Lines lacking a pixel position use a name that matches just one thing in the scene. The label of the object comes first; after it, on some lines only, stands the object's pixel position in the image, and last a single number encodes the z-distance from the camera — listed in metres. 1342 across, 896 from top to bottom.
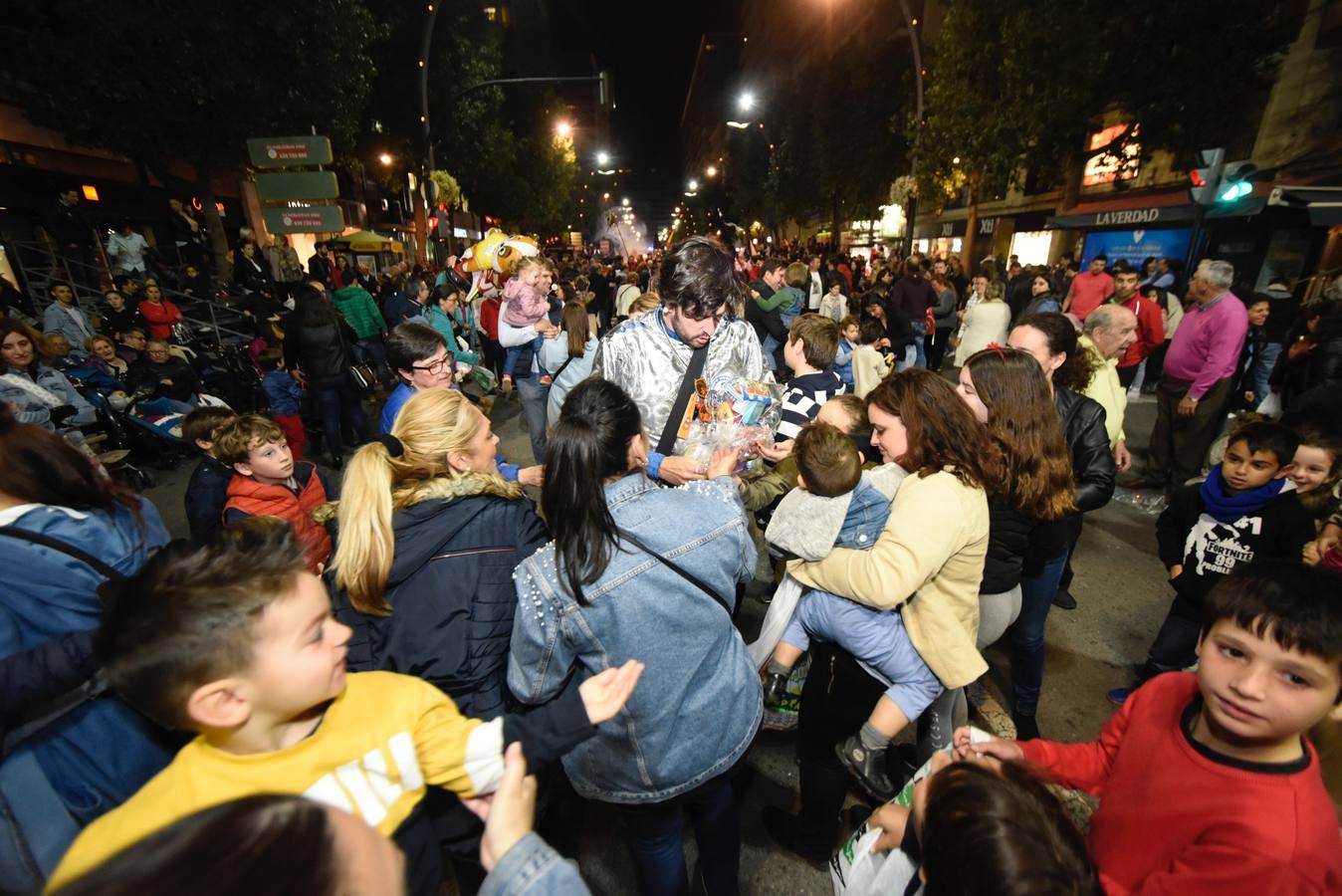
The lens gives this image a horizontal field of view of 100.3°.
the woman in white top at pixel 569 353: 4.52
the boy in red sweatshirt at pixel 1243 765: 1.11
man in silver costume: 2.55
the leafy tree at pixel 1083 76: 12.41
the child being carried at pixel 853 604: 2.04
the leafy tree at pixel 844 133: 23.77
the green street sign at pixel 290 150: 11.23
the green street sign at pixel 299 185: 11.51
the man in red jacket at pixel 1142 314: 6.61
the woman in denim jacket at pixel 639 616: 1.49
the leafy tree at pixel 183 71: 10.36
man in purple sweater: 5.08
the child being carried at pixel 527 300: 5.36
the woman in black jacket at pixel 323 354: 6.14
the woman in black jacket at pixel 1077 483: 2.71
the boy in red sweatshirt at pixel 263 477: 2.79
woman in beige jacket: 1.93
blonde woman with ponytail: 1.65
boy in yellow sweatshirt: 1.11
